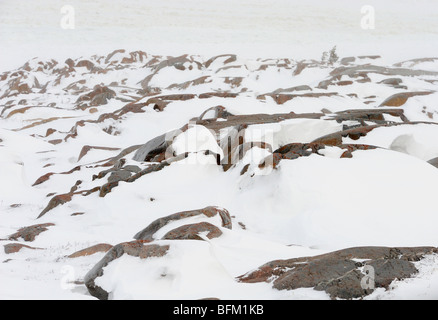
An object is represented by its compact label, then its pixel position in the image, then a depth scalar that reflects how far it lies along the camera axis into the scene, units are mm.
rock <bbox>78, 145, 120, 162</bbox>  19784
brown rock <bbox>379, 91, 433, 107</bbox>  22625
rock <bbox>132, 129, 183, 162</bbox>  15328
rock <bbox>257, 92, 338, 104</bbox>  25442
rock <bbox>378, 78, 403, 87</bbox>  33438
